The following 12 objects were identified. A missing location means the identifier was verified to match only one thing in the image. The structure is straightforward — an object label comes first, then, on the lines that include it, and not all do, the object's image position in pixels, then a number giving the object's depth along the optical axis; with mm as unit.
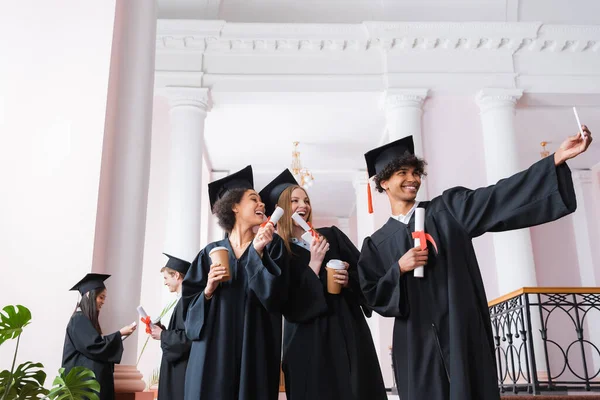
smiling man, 3011
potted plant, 3168
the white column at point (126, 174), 4508
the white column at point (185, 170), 9469
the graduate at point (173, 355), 5082
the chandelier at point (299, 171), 13477
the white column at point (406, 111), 10125
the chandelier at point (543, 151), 12195
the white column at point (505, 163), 9562
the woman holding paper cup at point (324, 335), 3562
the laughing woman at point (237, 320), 3428
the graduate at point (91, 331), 4270
